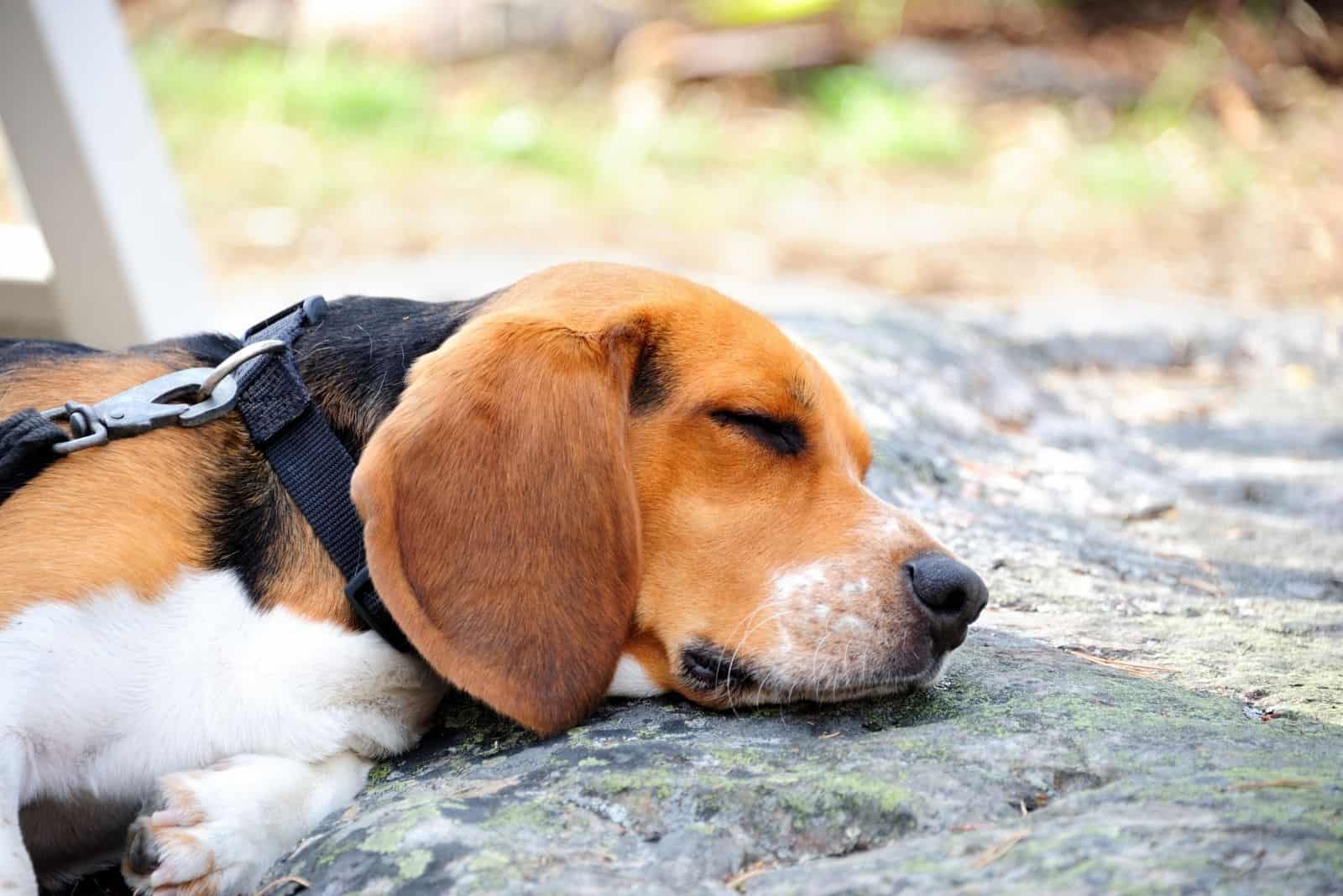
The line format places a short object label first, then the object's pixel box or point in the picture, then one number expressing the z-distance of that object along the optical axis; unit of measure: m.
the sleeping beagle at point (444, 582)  2.49
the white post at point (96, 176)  5.11
